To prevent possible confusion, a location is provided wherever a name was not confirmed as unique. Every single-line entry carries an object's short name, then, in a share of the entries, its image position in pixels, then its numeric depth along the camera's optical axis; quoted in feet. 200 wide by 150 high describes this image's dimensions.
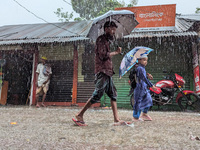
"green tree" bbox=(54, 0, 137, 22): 78.23
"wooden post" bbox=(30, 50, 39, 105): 30.58
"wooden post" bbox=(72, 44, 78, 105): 28.89
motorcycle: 22.53
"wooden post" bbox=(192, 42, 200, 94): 23.36
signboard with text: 27.32
